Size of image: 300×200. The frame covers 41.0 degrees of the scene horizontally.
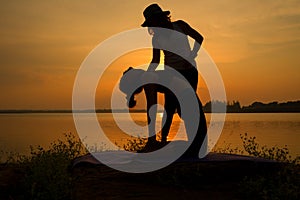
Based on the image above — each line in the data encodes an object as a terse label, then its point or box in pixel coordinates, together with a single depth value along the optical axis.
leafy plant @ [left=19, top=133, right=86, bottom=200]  5.68
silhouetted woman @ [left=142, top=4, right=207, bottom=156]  7.14
